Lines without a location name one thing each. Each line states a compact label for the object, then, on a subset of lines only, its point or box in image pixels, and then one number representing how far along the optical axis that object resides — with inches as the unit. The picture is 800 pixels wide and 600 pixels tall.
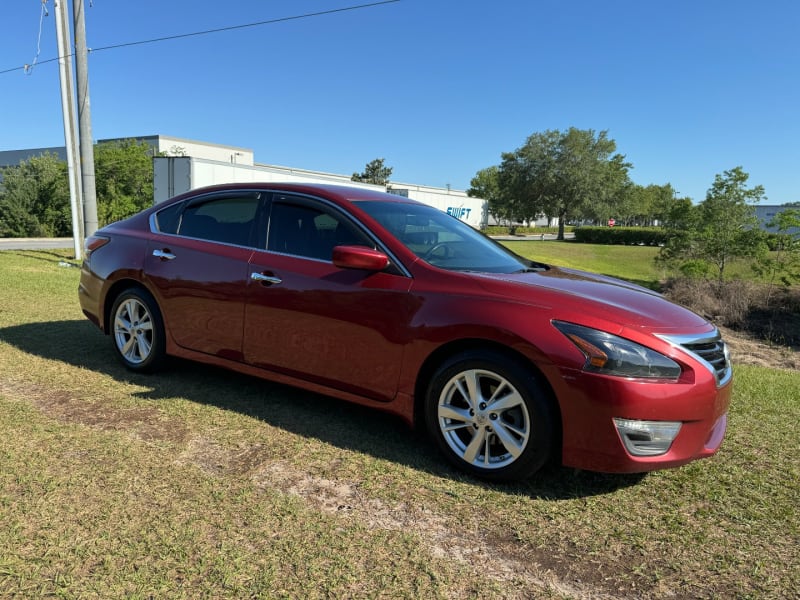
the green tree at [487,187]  2925.9
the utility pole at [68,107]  548.1
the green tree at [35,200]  1312.7
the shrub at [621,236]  2414.2
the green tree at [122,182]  1300.4
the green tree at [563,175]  2509.8
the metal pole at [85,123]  527.2
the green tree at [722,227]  663.1
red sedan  114.3
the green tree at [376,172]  4178.2
